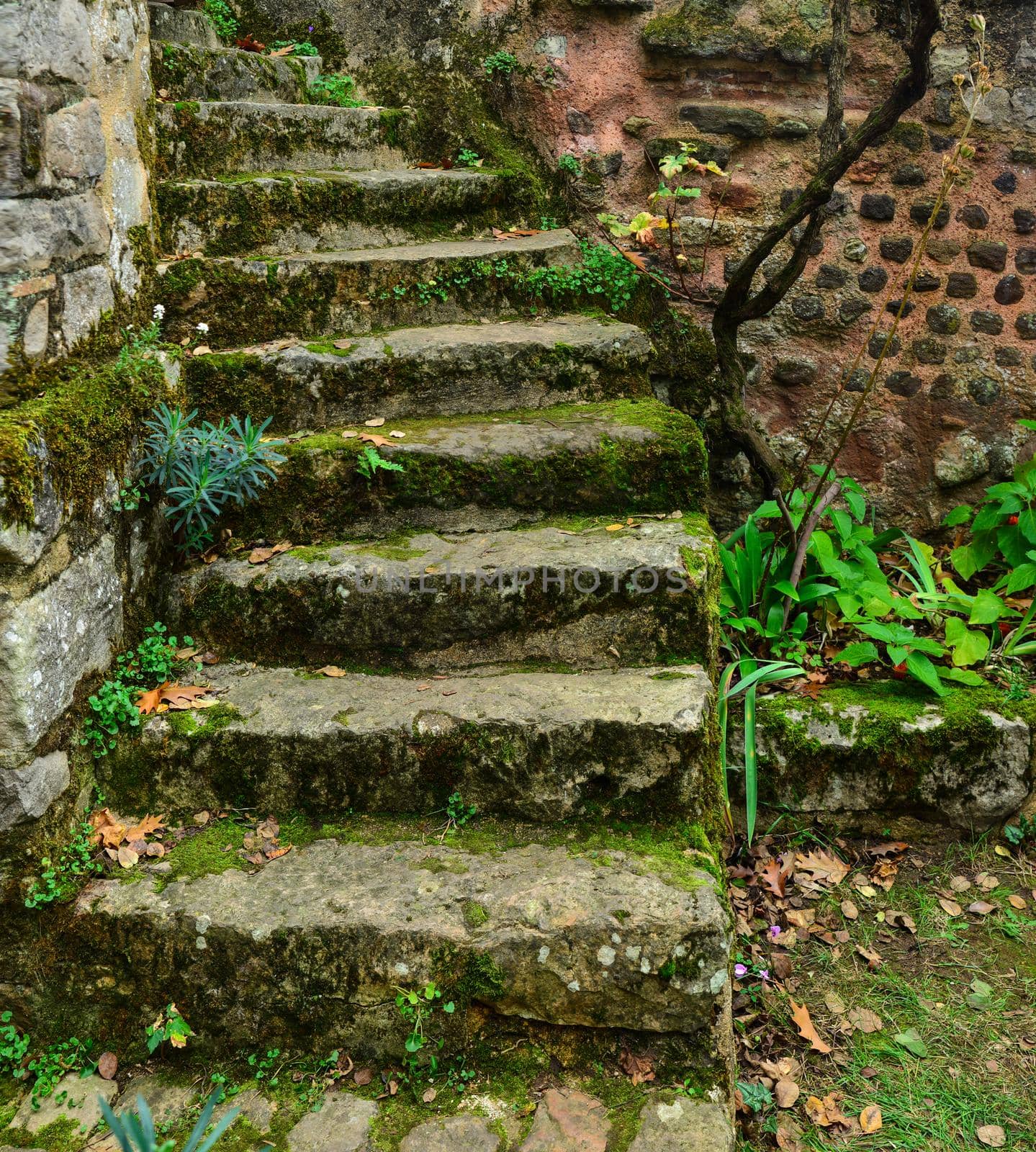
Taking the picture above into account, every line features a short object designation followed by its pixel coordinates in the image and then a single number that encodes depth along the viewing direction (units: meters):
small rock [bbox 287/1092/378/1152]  1.77
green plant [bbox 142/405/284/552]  2.47
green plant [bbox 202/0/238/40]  4.28
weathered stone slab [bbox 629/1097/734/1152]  1.74
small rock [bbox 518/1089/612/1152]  1.75
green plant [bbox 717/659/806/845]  2.52
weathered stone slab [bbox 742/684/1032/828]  2.74
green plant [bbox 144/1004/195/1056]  1.94
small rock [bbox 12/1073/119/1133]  1.87
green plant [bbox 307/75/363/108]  4.09
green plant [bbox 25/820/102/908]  1.99
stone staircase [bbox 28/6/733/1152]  1.93
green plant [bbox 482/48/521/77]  3.92
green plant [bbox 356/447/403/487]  2.65
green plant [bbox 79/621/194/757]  2.21
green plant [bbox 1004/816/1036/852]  2.76
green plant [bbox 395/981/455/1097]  1.91
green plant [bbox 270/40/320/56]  4.26
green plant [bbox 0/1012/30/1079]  1.99
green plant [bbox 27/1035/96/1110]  1.94
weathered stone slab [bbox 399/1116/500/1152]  1.76
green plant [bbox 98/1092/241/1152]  1.13
